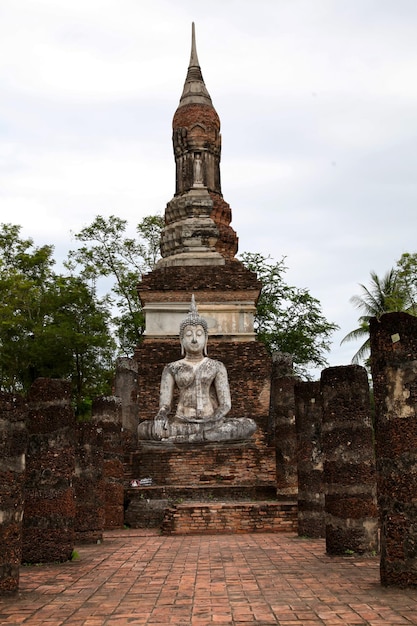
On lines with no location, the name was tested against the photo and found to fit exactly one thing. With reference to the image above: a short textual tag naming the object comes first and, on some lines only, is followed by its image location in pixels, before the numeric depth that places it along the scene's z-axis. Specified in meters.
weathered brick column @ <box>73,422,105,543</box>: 10.38
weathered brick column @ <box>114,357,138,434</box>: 18.00
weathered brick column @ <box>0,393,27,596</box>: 6.13
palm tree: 23.92
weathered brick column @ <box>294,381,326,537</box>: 10.72
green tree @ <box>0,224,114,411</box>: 22.69
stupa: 15.12
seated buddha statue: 15.80
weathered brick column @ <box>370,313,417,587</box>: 6.18
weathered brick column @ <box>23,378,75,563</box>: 8.37
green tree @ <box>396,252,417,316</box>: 23.75
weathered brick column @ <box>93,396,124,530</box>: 12.74
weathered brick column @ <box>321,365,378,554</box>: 8.64
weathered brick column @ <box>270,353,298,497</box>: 14.88
